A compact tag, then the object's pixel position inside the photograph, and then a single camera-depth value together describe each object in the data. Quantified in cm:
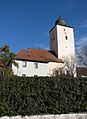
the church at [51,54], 2387
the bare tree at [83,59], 2452
